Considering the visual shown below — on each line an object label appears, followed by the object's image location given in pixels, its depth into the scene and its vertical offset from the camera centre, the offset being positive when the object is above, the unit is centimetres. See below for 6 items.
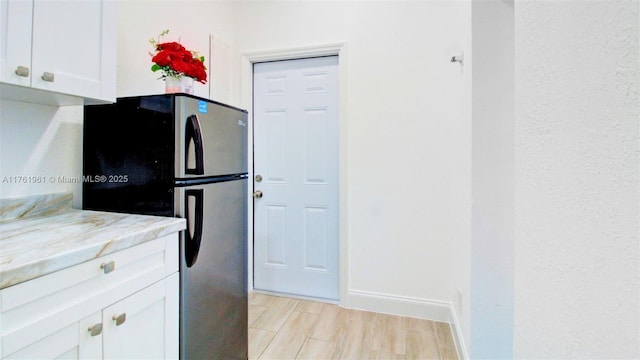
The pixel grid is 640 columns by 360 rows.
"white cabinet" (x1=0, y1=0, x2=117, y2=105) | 100 +48
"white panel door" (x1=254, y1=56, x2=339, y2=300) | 261 +5
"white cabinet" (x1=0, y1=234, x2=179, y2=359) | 74 -38
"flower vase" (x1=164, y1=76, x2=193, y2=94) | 149 +48
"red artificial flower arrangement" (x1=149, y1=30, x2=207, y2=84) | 145 +58
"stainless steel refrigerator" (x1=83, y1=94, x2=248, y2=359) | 129 +0
